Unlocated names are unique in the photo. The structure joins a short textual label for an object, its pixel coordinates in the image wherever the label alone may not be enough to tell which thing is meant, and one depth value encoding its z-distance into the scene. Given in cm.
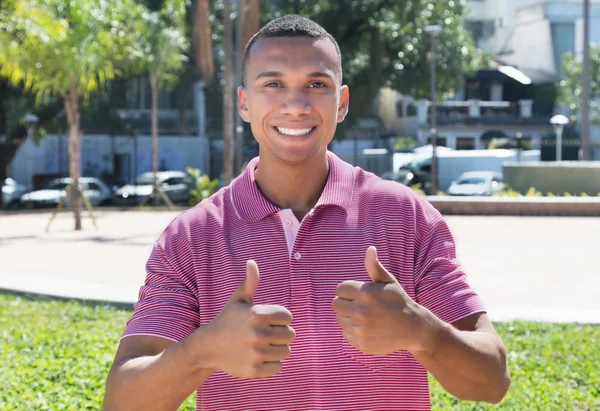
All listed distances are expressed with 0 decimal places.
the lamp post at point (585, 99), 2875
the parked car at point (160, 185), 3469
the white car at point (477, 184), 3038
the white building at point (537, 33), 6028
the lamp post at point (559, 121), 3475
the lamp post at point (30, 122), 3366
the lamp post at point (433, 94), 2996
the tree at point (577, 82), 5456
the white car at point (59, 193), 3350
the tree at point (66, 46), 1958
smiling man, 222
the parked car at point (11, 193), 3447
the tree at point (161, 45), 3002
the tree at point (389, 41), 3691
